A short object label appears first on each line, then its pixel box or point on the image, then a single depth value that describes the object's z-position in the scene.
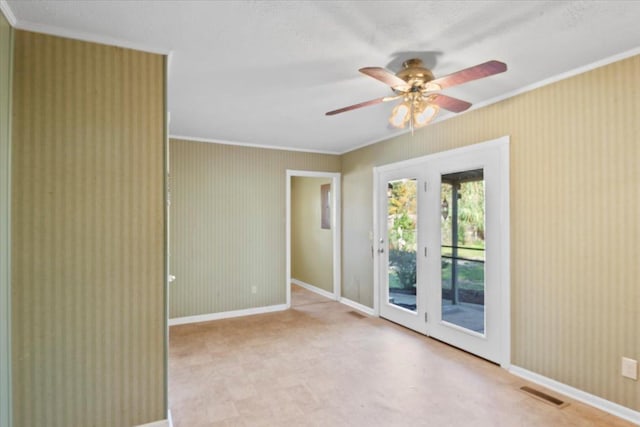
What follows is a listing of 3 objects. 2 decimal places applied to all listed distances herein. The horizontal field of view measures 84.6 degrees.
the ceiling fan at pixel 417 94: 2.11
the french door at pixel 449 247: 3.21
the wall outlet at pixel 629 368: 2.31
